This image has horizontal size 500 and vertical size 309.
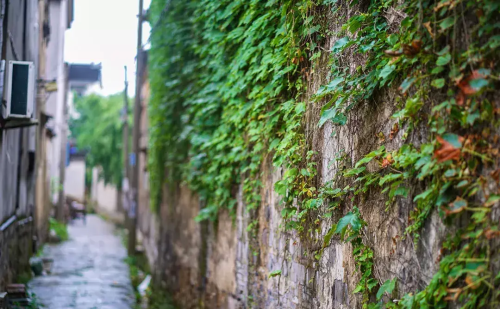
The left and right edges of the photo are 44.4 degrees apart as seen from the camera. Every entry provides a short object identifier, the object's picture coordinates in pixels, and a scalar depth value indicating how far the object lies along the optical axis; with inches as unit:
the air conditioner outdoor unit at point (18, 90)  278.2
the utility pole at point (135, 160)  606.9
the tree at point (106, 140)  1348.4
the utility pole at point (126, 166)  873.8
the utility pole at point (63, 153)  913.5
